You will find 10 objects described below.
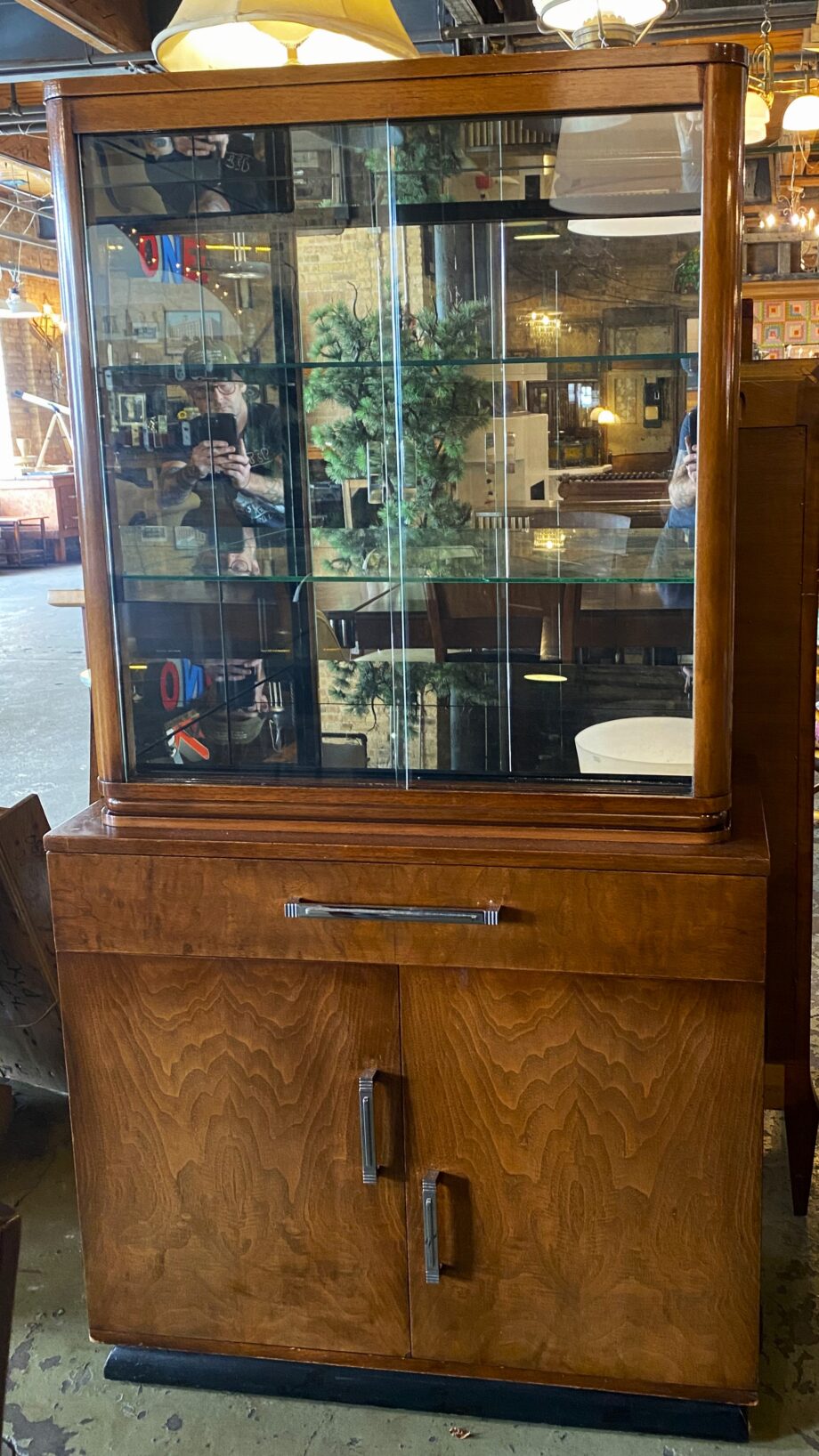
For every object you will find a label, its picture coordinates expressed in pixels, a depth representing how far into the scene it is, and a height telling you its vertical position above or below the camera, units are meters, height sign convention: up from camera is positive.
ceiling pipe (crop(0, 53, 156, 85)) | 5.09 +1.81
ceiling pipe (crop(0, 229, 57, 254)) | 11.49 +2.50
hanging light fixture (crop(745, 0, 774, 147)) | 3.95 +1.22
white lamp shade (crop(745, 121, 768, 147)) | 4.07 +1.12
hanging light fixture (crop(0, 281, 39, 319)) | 11.49 +1.73
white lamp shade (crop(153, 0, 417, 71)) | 1.63 +0.67
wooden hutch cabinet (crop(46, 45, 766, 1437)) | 1.60 -0.38
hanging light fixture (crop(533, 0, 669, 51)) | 2.96 +1.11
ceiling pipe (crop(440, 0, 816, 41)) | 4.48 +1.69
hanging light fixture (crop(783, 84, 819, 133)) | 4.86 +1.39
